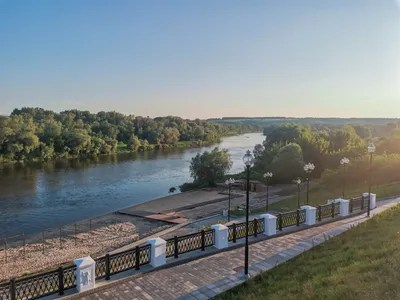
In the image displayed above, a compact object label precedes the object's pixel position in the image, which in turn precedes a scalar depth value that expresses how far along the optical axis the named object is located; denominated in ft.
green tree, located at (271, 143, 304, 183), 149.89
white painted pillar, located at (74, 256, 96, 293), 27.27
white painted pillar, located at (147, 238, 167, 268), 32.22
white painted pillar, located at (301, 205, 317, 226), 46.52
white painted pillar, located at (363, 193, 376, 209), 56.84
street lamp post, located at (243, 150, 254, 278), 30.17
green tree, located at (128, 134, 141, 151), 284.82
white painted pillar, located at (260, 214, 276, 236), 41.81
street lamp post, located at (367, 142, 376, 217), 53.97
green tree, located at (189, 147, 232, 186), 151.33
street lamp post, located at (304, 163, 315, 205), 80.08
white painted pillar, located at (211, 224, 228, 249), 37.11
